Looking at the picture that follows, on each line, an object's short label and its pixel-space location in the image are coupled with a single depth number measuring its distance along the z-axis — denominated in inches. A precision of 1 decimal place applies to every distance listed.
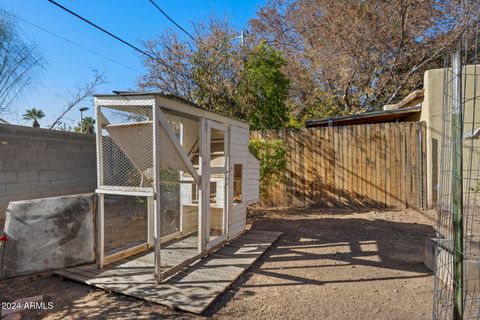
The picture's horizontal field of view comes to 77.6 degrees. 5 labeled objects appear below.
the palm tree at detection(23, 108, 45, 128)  789.9
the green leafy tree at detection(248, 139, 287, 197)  263.6
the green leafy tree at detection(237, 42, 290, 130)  319.6
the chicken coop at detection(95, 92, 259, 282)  124.9
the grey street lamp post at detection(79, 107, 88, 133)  401.6
